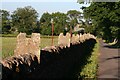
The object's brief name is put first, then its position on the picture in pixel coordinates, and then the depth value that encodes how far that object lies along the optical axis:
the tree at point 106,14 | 21.17
